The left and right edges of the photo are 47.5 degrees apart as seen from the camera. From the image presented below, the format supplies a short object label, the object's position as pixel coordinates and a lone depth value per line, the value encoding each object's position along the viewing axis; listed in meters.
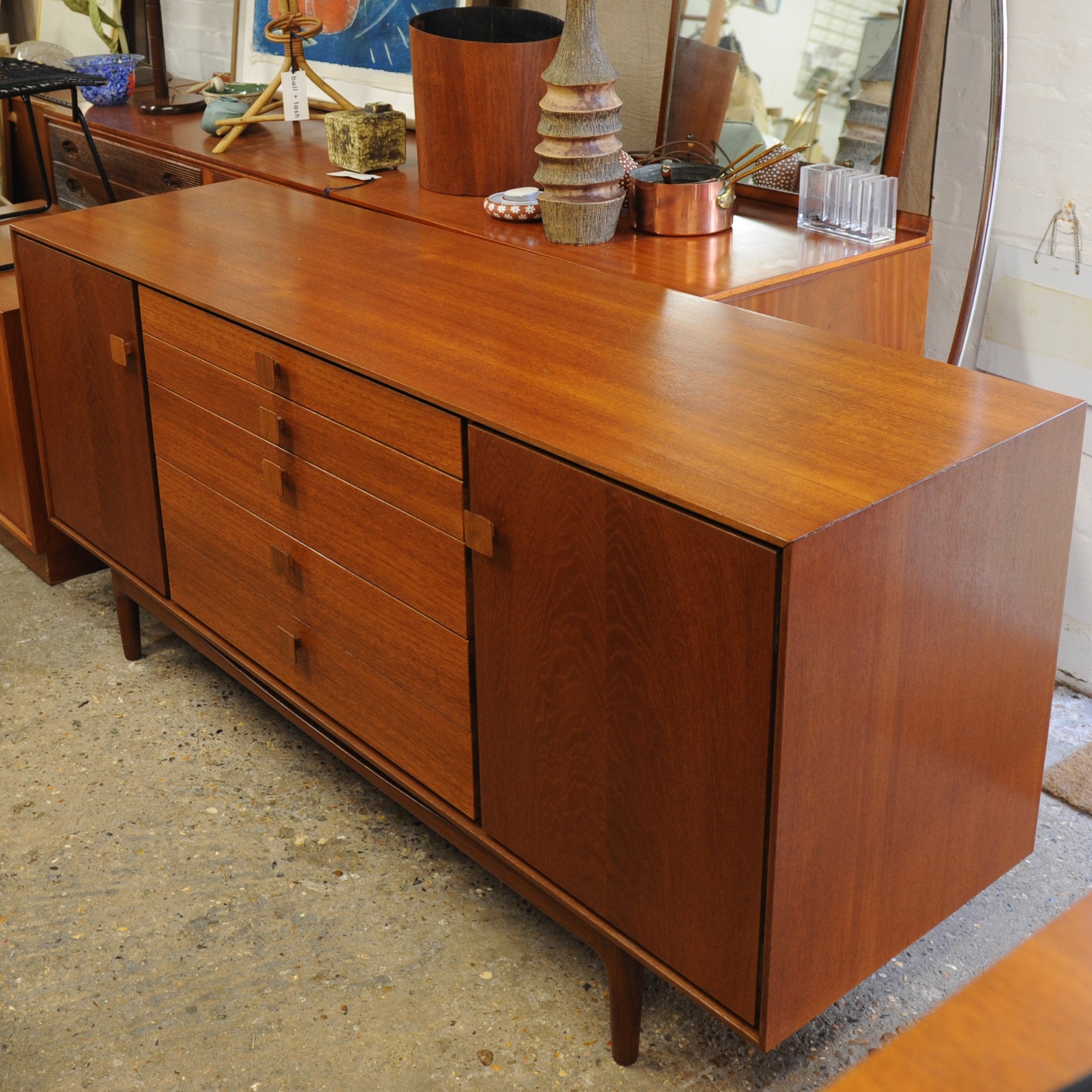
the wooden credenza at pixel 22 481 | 2.46
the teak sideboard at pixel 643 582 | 1.19
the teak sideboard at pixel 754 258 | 1.88
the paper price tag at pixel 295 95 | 2.80
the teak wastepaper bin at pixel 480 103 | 2.21
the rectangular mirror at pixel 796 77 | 1.99
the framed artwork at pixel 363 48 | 2.88
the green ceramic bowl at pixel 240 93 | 2.97
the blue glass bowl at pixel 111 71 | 3.29
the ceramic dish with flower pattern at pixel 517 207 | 2.15
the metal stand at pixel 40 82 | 2.73
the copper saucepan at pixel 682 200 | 2.04
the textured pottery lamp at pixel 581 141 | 1.94
